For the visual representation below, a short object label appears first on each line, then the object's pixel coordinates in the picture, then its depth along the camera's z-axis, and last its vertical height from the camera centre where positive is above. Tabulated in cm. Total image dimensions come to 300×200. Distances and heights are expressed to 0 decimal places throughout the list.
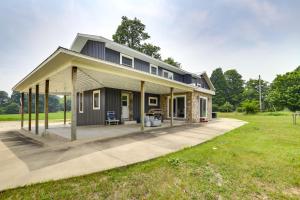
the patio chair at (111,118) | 974 -100
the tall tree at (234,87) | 3666 +434
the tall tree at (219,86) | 3440 +441
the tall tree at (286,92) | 2803 +243
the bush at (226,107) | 3170 -89
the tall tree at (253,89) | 3735 +395
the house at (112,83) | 551 +121
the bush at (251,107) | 2420 -59
